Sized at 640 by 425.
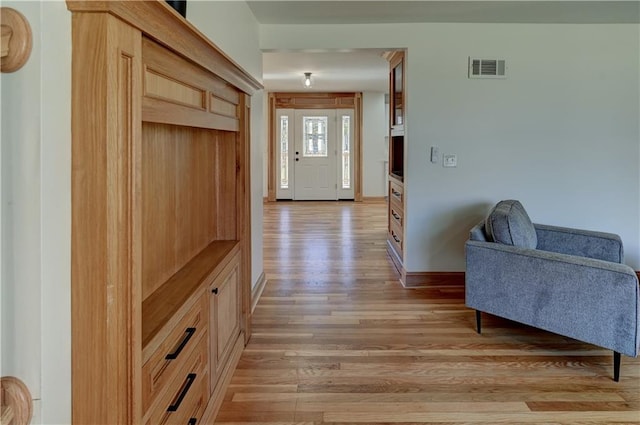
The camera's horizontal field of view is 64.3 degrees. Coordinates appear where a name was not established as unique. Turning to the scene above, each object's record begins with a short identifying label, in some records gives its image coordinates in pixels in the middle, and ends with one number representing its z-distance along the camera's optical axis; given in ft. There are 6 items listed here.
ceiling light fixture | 25.21
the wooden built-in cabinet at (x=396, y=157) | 16.22
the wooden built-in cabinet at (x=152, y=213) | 3.57
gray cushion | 10.38
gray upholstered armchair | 8.73
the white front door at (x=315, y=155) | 35.60
